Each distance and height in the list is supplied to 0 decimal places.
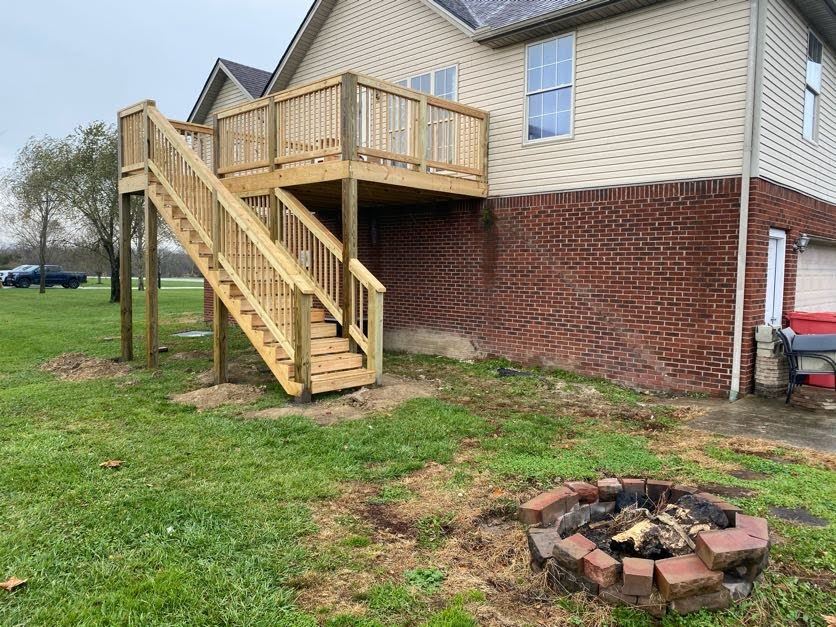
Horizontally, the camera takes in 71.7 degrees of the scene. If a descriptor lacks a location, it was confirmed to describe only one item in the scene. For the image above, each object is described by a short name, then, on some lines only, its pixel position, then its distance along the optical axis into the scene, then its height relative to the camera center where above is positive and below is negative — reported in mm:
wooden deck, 7355 +1324
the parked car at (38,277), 34781 -356
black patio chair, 6906 -893
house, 7336 +1508
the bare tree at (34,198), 23078 +3370
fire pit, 2621 -1327
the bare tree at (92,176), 22234 +3703
